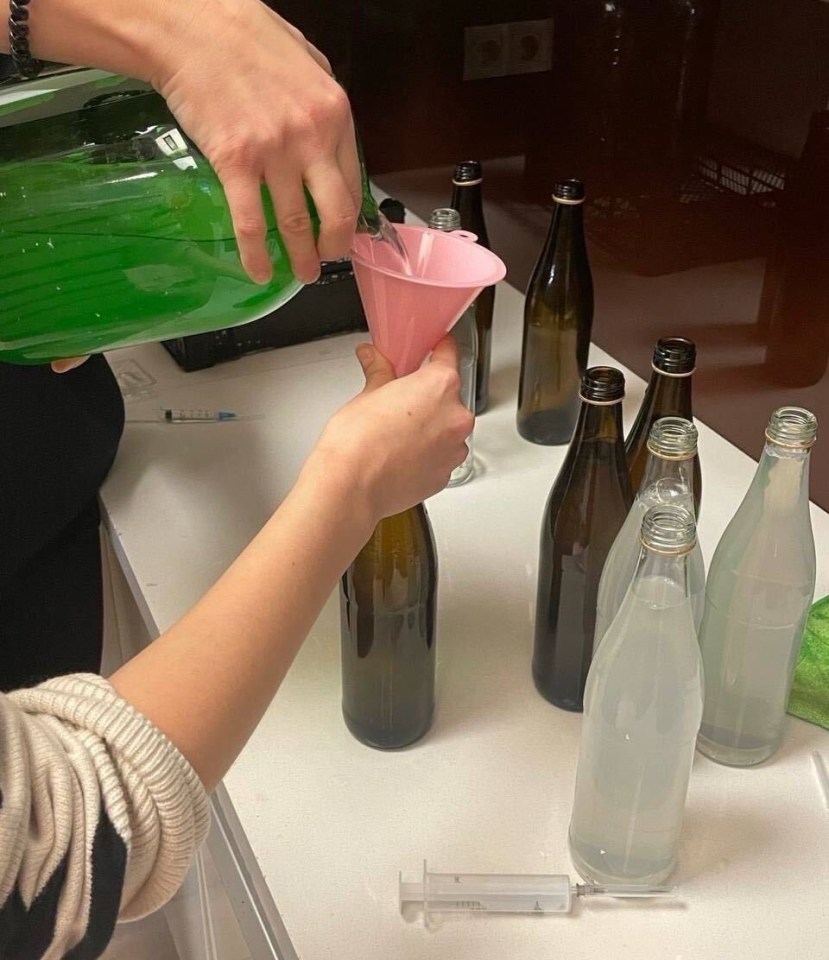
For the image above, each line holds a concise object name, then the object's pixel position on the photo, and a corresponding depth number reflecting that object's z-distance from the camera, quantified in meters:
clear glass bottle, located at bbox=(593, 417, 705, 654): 0.62
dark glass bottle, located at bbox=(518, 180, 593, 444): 1.07
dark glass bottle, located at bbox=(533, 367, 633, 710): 0.74
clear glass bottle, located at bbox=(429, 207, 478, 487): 1.07
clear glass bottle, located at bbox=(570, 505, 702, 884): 0.55
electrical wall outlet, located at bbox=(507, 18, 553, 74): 1.24
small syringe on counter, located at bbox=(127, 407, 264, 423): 1.11
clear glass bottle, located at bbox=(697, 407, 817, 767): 0.64
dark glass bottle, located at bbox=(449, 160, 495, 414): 1.08
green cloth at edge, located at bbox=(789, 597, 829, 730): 0.73
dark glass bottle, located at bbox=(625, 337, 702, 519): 0.74
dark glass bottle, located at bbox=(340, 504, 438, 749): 0.72
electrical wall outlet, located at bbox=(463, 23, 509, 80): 1.31
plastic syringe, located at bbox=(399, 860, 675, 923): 0.62
